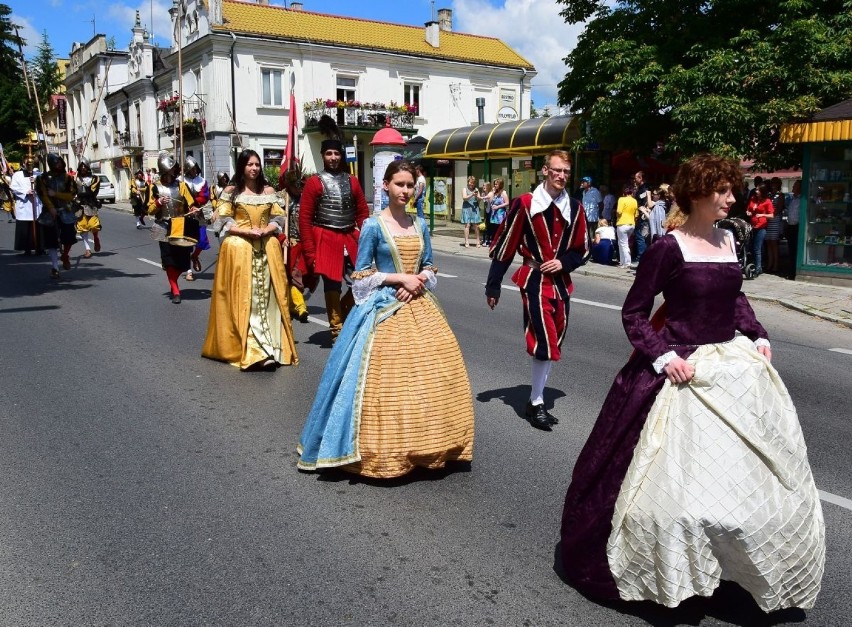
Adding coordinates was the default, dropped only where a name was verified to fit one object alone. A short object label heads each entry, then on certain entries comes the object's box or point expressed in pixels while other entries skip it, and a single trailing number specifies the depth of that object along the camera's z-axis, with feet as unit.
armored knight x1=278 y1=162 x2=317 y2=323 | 27.99
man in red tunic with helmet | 24.95
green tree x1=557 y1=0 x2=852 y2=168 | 47.65
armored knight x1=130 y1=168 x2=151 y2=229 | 39.99
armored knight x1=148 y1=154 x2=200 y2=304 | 35.47
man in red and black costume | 17.66
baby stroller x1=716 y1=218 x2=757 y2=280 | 37.93
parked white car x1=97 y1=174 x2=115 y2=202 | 152.76
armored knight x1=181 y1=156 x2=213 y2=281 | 37.70
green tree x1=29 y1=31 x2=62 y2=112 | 208.13
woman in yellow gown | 24.03
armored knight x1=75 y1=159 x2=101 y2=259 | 50.43
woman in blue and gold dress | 14.17
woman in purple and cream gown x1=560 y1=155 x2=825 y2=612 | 9.50
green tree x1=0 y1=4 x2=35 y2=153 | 111.24
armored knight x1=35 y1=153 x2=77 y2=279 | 43.87
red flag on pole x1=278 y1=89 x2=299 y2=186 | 27.09
